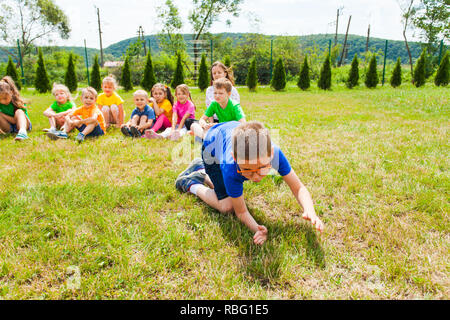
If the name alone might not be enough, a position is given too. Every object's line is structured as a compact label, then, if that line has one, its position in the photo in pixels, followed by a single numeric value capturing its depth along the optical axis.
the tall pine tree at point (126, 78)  18.56
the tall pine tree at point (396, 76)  19.59
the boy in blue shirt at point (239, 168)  2.02
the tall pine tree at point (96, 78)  18.31
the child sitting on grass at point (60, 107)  5.98
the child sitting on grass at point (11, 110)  5.69
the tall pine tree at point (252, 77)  19.56
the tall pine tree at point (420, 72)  19.64
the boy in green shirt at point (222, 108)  4.47
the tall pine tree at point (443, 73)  18.69
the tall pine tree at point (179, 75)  19.20
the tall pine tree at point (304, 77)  20.14
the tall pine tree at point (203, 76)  19.23
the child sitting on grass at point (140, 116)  5.76
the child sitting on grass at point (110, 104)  6.68
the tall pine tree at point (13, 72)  17.58
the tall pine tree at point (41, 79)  17.55
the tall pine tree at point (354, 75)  20.17
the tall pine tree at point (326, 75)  19.77
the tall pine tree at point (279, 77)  19.62
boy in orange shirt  5.46
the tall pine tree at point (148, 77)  18.31
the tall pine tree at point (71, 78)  17.84
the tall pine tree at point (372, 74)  19.61
